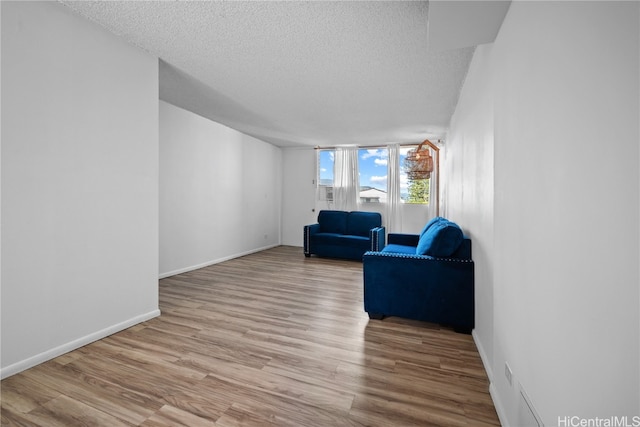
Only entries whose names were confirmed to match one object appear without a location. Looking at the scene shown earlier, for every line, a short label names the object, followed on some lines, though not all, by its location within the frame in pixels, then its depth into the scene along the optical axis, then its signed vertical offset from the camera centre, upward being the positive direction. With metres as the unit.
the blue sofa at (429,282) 2.48 -0.65
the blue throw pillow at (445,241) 2.55 -0.27
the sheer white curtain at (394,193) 6.59 +0.42
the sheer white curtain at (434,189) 6.24 +0.50
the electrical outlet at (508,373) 1.36 -0.79
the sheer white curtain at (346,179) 6.93 +0.78
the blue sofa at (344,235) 5.60 -0.50
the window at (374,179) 6.57 +0.77
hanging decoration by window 5.04 +0.88
